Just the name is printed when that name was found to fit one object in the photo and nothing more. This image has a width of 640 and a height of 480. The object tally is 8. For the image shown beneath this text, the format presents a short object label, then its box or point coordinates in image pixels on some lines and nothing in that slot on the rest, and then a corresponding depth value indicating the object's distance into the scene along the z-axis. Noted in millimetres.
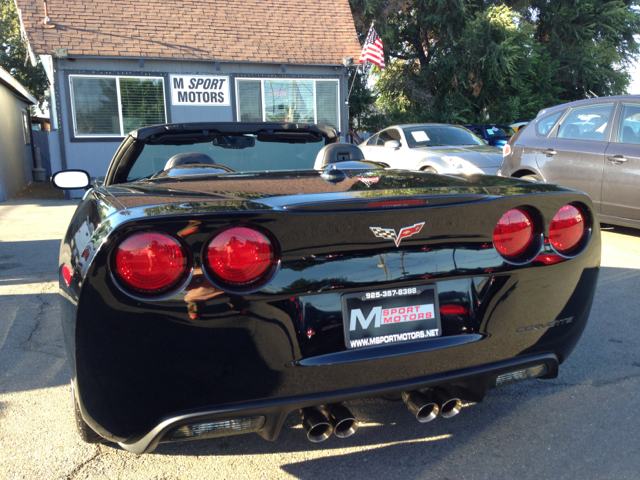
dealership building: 12680
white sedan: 8469
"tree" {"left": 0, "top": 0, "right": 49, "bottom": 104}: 29094
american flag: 14234
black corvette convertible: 1621
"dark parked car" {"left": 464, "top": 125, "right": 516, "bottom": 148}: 15491
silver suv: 5656
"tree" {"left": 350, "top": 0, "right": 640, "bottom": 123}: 21469
